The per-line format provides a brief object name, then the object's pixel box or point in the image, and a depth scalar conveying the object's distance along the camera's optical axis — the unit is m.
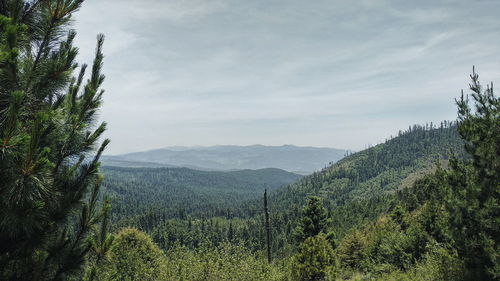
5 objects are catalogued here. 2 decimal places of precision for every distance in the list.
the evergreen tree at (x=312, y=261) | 18.80
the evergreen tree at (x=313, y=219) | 44.00
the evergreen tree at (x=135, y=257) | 18.12
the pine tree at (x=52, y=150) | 4.51
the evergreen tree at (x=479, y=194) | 10.02
